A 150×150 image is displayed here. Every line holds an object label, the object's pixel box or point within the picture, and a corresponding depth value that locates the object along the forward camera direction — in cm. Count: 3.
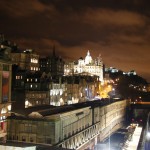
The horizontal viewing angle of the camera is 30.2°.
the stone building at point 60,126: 3831
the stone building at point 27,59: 9406
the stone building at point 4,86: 5109
